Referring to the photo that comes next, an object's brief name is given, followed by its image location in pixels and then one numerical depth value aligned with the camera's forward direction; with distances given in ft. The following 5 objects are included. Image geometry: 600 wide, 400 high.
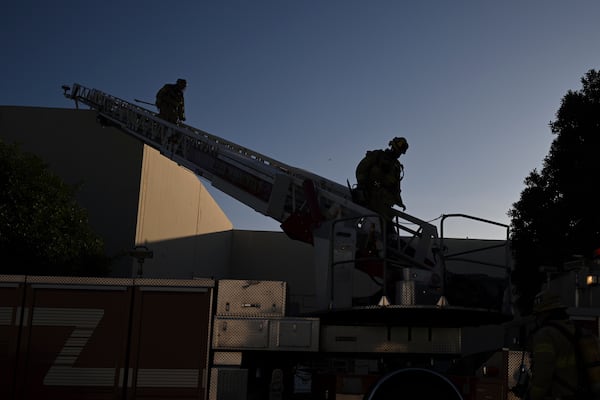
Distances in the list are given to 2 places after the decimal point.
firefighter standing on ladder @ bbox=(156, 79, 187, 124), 46.57
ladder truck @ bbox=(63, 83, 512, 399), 20.93
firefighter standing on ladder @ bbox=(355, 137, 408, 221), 28.09
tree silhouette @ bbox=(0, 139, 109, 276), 39.96
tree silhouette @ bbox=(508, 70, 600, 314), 56.80
